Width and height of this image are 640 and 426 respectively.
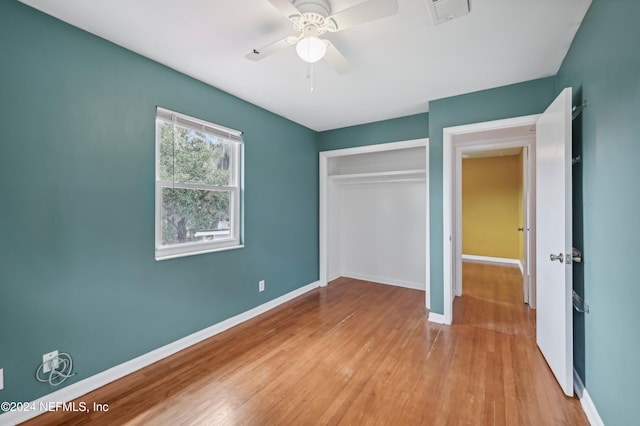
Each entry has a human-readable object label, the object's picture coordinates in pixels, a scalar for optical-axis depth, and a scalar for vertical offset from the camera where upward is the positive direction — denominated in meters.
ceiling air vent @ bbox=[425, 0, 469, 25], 1.58 +1.23
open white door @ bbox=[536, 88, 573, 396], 1.89 -0.19
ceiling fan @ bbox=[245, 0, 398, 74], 1.41 +1.08
